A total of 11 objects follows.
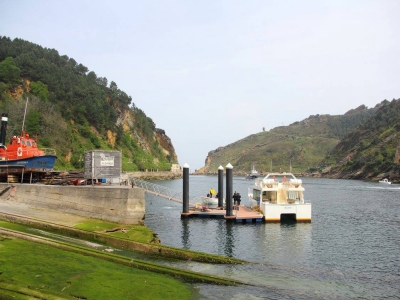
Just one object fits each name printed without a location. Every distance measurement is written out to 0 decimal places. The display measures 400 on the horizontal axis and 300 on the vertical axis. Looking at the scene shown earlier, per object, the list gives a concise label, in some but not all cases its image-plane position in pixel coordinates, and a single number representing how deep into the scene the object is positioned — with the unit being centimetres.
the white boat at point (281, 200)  3753
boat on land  3447
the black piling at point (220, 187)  4309
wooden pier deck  3703
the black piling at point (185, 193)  3988
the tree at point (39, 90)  9056
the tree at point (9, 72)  8538
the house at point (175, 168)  17045
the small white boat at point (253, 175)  19350
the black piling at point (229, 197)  3756
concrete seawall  2573
